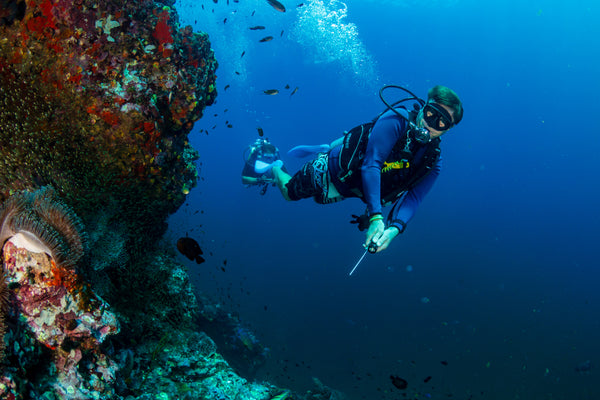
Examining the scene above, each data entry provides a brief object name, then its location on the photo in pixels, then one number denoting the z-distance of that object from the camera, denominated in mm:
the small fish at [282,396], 3862
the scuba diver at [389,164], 3680
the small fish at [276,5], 5683
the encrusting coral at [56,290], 2104
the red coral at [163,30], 4055
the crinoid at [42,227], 2086
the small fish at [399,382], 5067
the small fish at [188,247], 3201
